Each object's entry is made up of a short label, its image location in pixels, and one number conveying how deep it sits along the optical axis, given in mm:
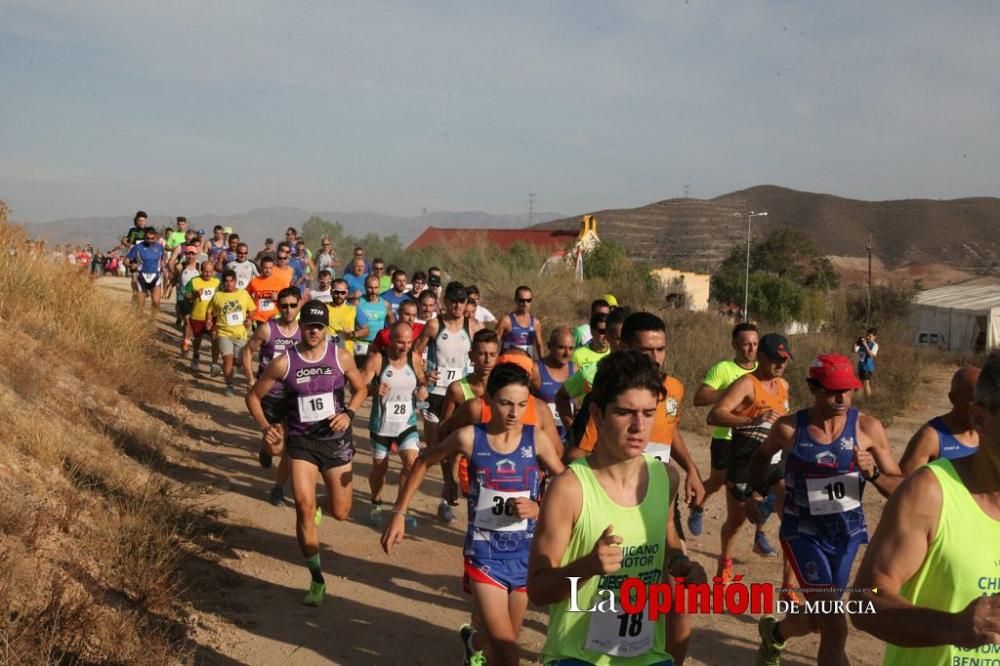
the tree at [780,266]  54875
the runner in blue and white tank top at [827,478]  4809
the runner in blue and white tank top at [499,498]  4473
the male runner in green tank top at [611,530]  2971
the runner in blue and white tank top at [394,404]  8031
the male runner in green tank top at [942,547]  2365
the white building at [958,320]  36312
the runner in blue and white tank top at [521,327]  10523
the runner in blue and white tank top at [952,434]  4652
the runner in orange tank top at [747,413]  6457
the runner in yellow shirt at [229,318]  12281
